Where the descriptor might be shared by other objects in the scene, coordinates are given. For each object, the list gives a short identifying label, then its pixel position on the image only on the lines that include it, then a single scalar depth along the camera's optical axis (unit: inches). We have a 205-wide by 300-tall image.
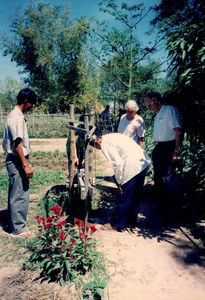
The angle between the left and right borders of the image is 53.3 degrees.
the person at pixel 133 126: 160.7
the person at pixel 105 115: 439.8
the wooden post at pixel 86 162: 107.0
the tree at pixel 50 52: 926.7
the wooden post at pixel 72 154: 128.4
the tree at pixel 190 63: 98.5
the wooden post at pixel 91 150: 142.3
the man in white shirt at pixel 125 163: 115.0
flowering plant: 89.6
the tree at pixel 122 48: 298.4
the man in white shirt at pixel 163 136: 125.3
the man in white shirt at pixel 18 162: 108.3
